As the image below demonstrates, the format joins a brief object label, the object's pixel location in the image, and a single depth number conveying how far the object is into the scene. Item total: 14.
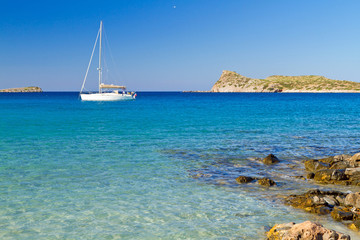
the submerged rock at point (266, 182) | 12.99
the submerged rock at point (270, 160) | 17.05
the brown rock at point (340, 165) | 15.26
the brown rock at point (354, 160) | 15.42
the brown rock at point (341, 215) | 9.39
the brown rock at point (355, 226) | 8.71
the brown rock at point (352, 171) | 13.82
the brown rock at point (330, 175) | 13.67
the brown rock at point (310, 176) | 14.17
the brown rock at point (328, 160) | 16.40
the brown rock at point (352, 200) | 10.11
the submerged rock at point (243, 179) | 13.41
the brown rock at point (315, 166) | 15.36
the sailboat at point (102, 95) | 99.37
